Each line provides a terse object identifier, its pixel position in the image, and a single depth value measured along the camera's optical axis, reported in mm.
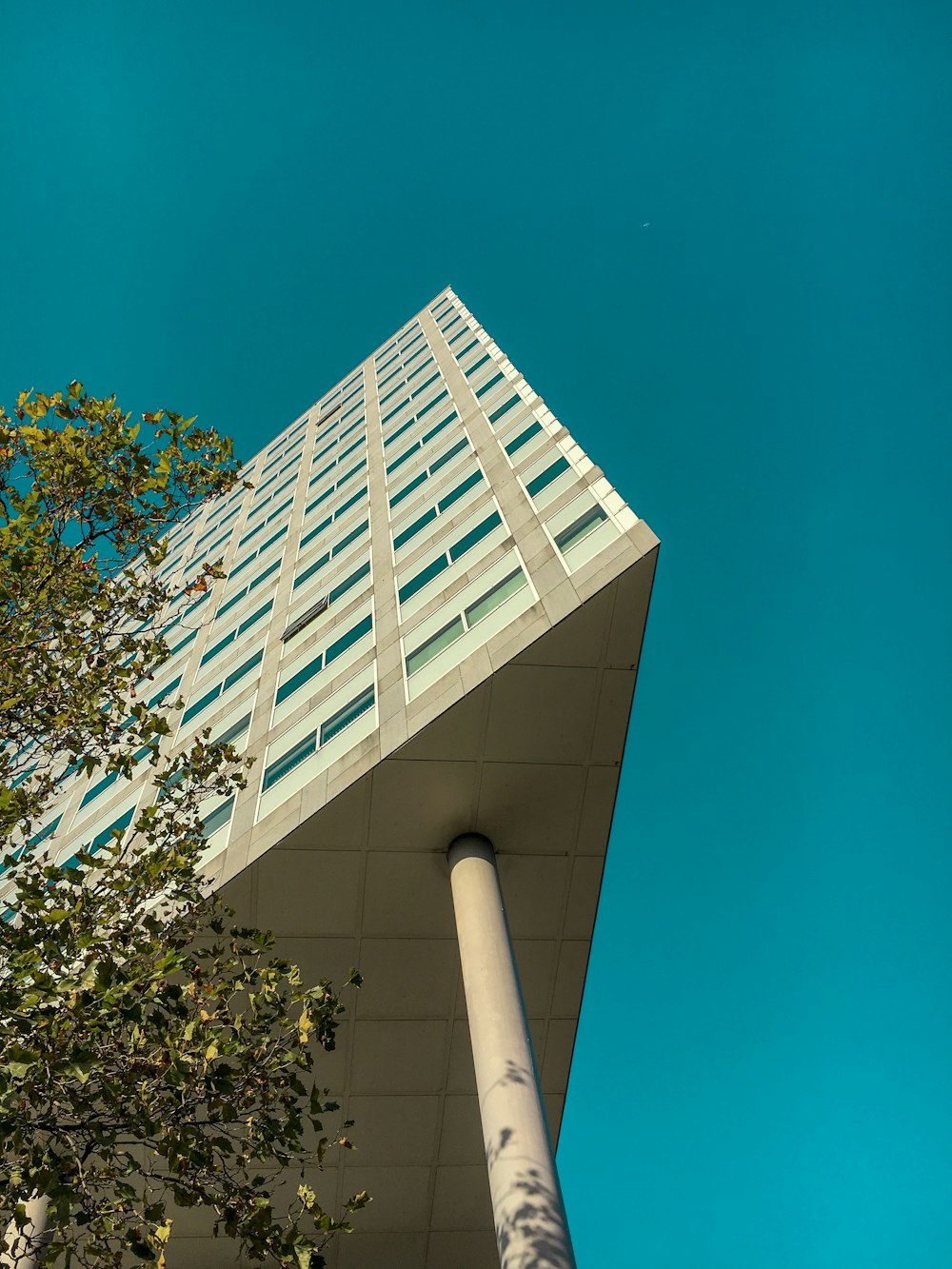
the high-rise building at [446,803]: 13500
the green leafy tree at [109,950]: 6707
